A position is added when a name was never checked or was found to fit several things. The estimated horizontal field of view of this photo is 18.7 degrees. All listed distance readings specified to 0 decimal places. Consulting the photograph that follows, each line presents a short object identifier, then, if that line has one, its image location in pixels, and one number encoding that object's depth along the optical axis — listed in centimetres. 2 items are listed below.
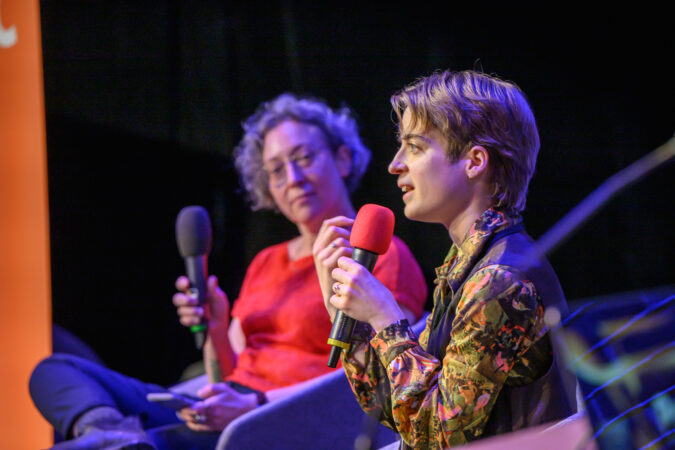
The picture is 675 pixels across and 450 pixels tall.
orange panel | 493
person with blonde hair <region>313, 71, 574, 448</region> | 355
